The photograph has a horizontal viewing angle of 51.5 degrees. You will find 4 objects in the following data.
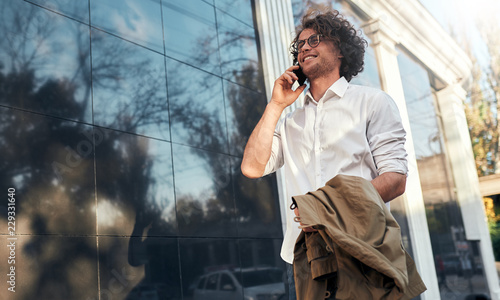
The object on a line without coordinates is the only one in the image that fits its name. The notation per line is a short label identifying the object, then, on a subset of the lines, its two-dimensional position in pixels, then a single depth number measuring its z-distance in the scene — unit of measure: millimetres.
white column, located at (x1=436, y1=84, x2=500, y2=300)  14922
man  1925
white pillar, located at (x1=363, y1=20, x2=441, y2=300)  10688
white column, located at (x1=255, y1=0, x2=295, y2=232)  7418
